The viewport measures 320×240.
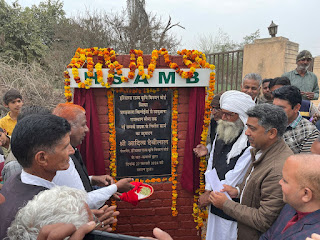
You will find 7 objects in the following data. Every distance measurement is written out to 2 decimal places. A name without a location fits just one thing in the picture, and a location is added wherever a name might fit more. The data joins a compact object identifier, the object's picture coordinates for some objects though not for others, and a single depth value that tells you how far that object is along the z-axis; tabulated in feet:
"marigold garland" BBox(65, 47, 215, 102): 9.08
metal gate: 23.92
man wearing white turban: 7.73
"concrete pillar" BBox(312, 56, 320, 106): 22.26
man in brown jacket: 5.46
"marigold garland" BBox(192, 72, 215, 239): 10.15
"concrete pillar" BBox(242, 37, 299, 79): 21.90
